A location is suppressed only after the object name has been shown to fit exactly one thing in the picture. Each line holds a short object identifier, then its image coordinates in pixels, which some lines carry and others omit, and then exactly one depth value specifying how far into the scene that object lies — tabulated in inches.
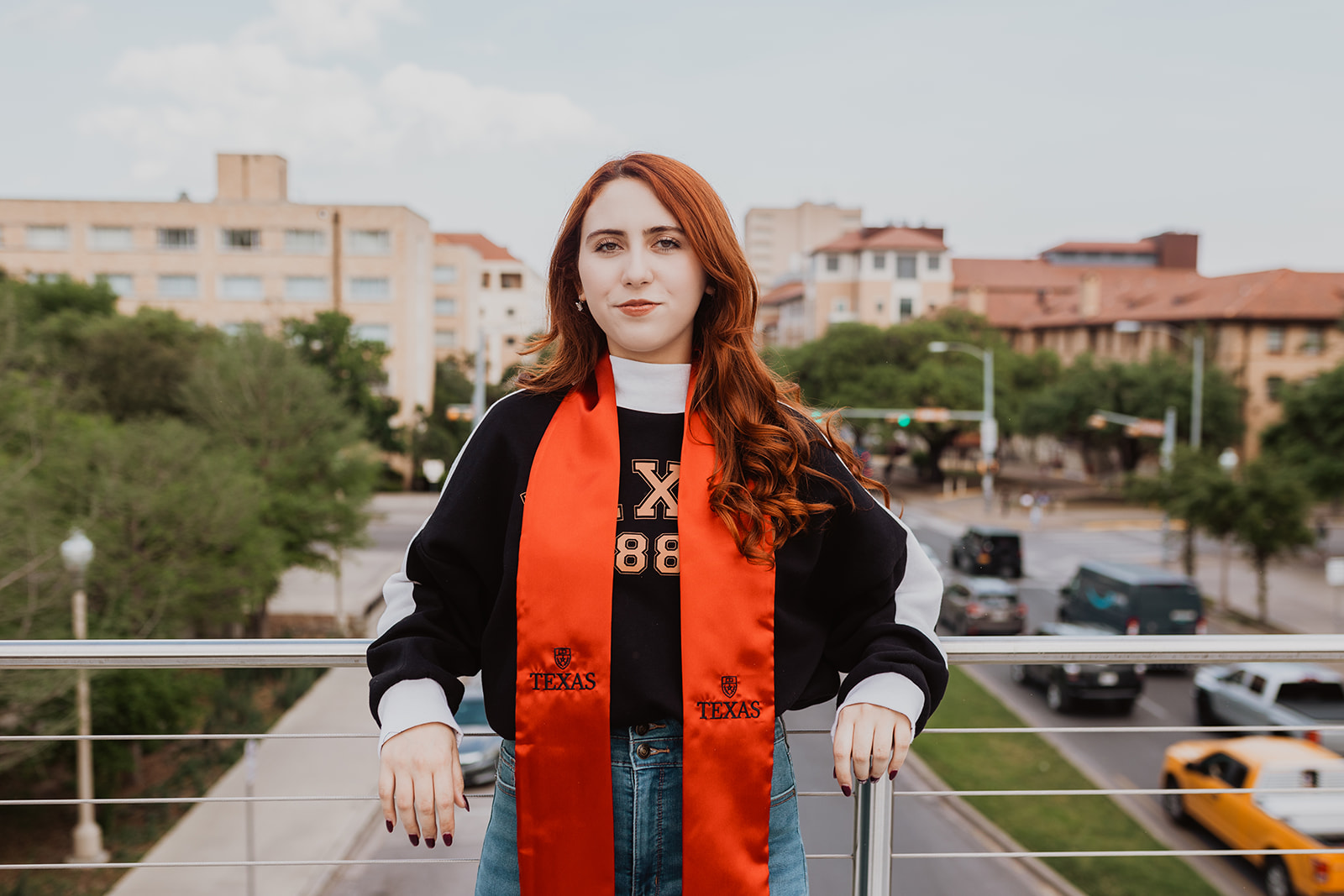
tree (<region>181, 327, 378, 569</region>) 895.7
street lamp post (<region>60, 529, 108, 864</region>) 437.1
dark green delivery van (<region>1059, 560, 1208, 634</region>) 654.5
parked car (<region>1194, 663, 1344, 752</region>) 481.7
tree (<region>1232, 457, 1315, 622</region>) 831.7
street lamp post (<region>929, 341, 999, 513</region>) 1301.7
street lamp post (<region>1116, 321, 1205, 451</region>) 1359.5
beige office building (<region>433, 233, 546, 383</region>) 2226.9
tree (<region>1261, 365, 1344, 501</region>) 1270.9
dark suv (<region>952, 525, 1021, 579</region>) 1000.2
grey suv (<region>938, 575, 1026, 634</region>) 690.2
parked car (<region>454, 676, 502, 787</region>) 449.1
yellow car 300.8
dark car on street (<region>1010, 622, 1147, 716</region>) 573.6
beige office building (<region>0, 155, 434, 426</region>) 1918.1
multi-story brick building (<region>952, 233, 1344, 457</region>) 1781.5
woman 59.7
